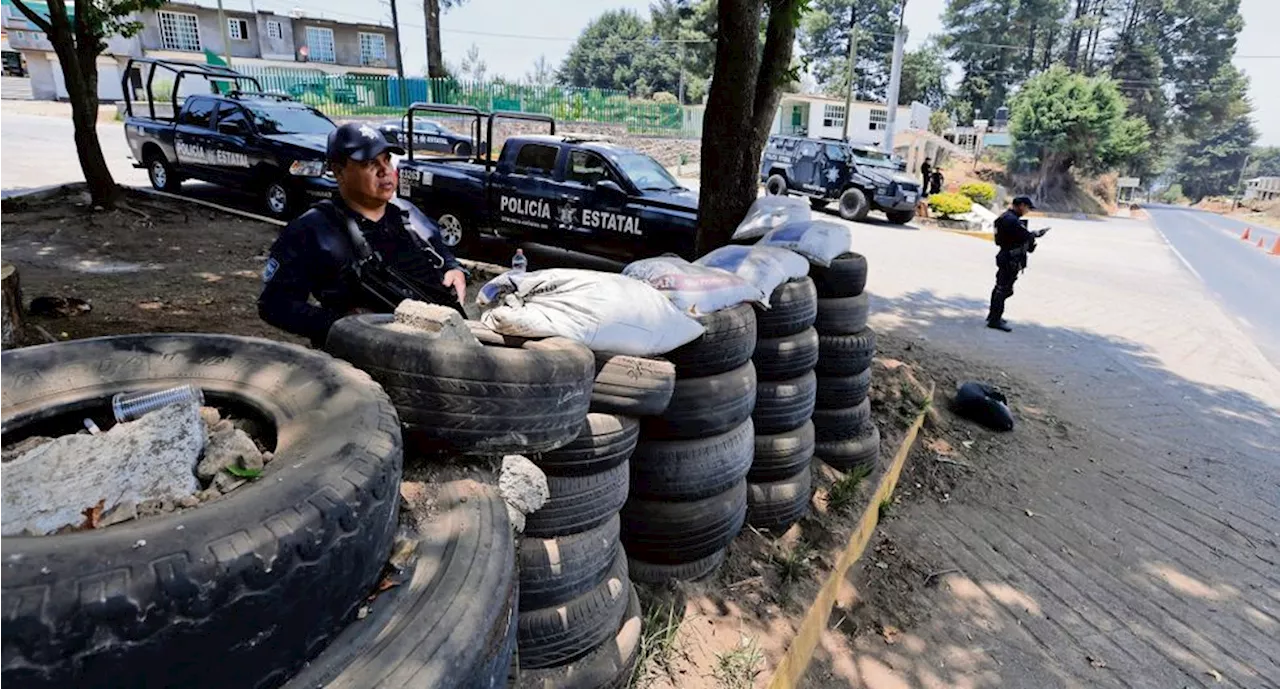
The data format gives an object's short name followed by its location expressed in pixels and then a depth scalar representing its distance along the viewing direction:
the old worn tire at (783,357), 3.51
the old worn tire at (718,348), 2.90
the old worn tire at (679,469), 2.89
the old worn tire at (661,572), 3.02
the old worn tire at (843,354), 4.15
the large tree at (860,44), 61.06
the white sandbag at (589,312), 2.43
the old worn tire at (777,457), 3.53
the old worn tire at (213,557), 0.98
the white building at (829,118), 41.56
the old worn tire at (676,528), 2.92
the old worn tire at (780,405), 3.52
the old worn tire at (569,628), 2.28
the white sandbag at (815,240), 4.08
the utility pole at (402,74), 29.45
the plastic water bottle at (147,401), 1.61
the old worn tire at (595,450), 2.31
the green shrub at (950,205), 20.08
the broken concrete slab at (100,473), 1.24
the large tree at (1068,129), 33.62
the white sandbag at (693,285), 2.94
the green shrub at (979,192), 26.47
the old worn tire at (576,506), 2.30
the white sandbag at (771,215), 4.55
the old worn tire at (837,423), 4.24
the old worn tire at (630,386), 2.46
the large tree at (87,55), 8.76
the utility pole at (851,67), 30.95
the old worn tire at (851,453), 4.28
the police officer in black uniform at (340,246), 2.49
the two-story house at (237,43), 38.75
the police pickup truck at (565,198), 8.21
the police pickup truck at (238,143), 9.59
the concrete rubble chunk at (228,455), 1.44
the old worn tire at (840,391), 4.21
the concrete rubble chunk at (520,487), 2.17
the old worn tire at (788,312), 3.50
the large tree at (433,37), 23.81
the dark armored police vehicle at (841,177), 18.25
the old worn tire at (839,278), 4.16
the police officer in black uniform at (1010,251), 8.45
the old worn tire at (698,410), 2.87
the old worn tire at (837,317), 4.14
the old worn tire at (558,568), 2.27
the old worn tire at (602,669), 2.29
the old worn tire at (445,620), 1.31
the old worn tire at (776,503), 3.53
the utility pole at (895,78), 27.33
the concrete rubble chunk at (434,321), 1.97
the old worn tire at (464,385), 1.86
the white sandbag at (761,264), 3.41
